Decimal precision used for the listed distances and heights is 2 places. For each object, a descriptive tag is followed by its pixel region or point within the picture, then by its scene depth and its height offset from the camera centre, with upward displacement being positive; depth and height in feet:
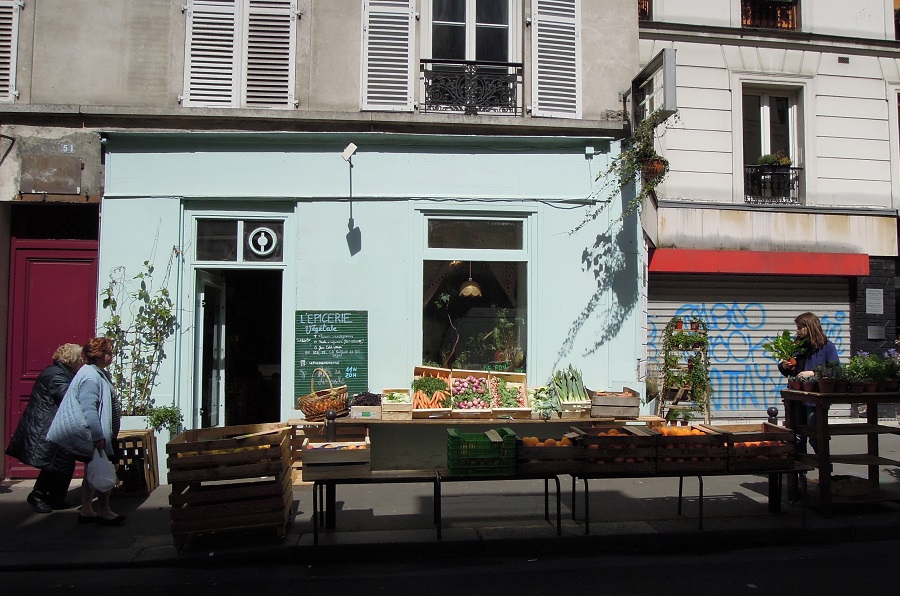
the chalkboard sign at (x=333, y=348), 28.76 -0.74
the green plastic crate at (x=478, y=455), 20.16 -3.56
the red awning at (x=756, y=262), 35.04 +3.55
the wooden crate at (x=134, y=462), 25.81 -4.91
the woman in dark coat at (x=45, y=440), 22.34 -3.57
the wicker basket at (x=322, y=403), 26.40 -2.75
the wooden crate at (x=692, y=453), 20.89 -3.60
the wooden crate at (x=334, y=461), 19.84 -3.71
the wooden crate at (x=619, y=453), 20.63 -3.57
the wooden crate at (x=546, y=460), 20.40 -3.74
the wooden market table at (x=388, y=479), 19.95 -4.26
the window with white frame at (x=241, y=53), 29.71 +11.69
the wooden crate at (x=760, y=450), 21.12 -3.54
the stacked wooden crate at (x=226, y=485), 19.31 -4.37
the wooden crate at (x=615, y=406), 27.25 -2.89
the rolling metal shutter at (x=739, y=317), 36.65 +0.77
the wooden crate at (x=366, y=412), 26.78 -3.13
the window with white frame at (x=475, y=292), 29.86 +1.63
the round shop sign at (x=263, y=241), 29.17 +3.64
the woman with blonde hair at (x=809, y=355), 25.44 -0.81
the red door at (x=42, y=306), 28.35 +0.88
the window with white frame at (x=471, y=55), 30.14 +12.07
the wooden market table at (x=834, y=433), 22.20 -3.34
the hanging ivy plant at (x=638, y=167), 28.60 +6.83
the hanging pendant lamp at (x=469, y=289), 30.09 +1.77
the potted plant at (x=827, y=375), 22.33 -1.35
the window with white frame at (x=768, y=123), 38.93 +11.59
